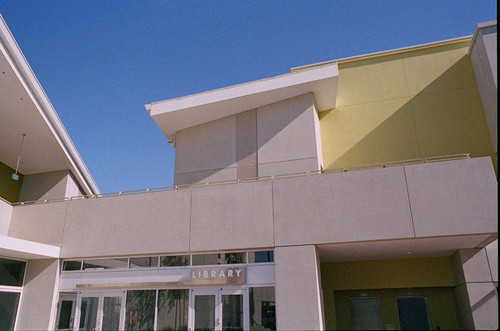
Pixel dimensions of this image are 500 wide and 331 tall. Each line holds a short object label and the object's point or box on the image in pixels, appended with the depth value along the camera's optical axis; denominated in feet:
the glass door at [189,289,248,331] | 38.70
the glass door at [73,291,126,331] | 42.37
